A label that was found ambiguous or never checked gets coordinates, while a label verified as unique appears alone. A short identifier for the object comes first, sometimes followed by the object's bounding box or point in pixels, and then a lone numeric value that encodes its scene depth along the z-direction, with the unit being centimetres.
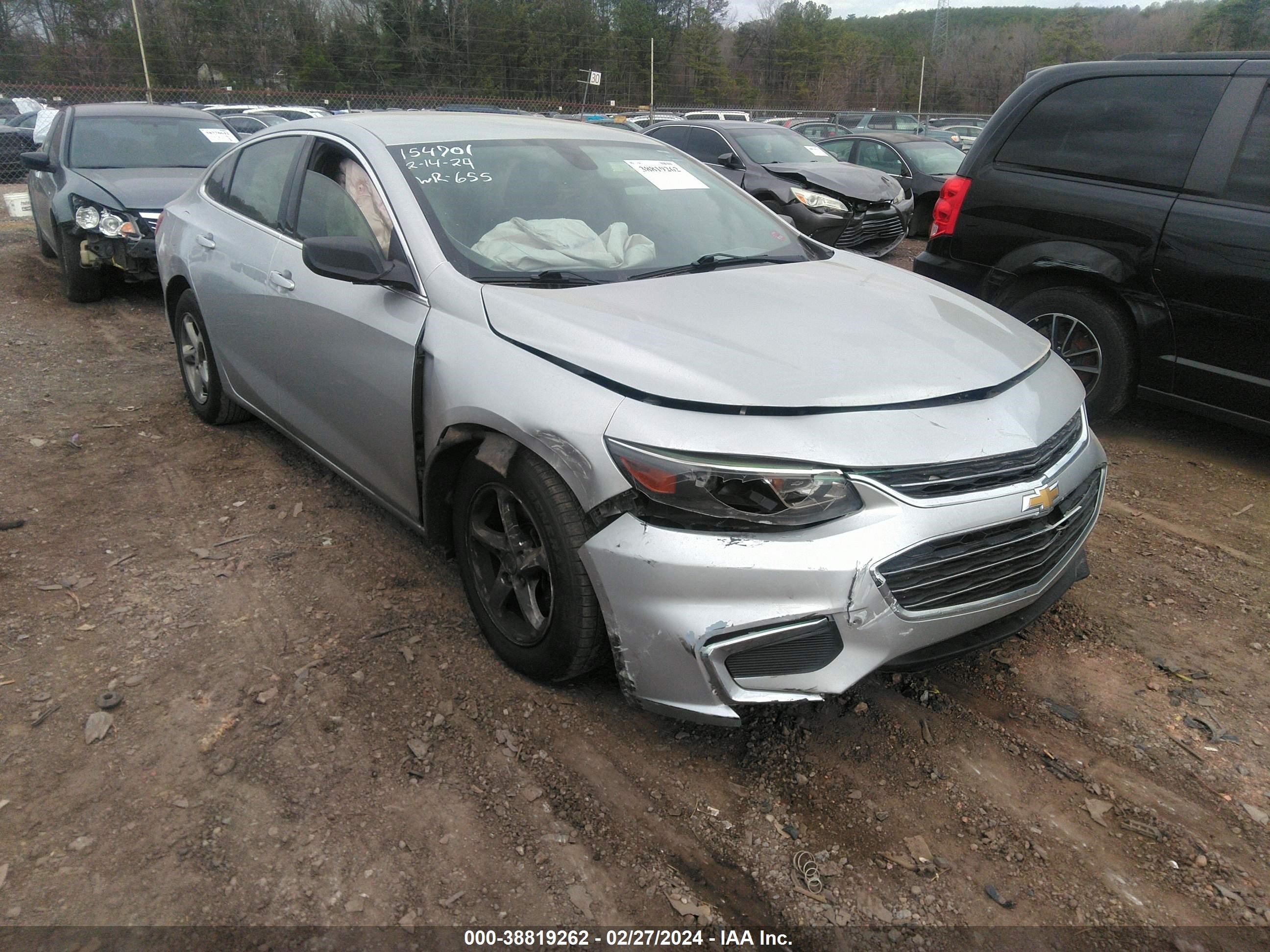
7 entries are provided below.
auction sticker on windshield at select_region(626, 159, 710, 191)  360
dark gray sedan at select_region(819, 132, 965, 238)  1188
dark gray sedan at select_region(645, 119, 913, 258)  955
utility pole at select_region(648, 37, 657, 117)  2759
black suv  409
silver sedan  214
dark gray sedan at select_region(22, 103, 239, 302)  727
